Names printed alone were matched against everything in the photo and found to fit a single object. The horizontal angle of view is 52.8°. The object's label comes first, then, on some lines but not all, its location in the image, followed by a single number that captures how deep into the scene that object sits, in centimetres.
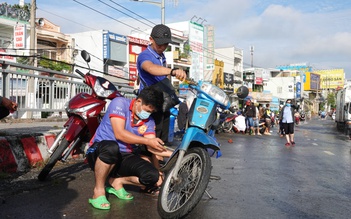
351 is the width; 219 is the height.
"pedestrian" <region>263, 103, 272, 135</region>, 1834
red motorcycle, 439
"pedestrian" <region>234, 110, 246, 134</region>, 1744
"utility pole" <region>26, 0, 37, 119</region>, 729
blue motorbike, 307
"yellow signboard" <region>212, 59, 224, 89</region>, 4928
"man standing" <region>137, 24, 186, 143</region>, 404
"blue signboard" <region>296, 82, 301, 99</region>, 7830
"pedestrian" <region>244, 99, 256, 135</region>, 1747
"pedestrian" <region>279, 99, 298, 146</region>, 1215
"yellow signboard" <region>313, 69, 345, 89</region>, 10381
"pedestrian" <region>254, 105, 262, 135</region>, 1764
